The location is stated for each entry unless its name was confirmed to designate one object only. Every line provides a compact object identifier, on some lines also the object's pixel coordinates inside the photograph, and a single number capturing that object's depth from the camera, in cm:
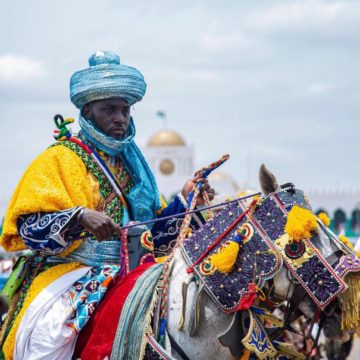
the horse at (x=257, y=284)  586
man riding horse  618
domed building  9312
